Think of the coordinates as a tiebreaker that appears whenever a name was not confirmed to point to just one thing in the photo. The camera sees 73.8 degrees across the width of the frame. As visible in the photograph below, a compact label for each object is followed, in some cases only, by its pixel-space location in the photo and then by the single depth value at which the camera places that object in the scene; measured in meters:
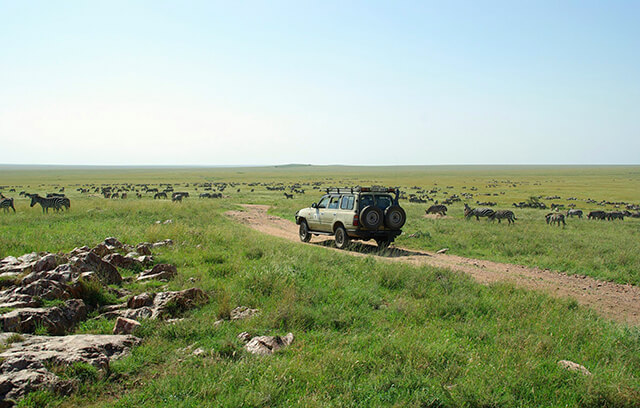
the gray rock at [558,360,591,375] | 5.22
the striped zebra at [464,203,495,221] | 27.72
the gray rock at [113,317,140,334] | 5.95
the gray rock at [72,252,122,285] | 8.21
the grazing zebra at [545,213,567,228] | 25.93
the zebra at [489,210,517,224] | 26.75
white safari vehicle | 14.82
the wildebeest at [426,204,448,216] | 30.24
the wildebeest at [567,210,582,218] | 32.24
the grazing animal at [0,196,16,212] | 25.34
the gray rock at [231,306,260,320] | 6.74
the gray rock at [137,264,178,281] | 8.73
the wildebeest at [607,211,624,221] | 31.27
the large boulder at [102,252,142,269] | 9.50
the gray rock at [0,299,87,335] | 5.72
